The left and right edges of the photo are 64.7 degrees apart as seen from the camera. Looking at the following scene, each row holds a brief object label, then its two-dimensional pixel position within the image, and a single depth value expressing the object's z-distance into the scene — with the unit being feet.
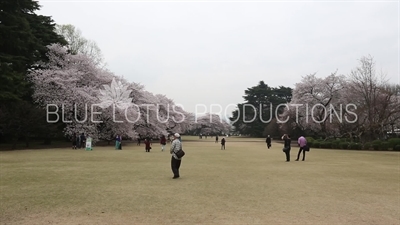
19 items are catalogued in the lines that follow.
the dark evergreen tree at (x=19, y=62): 81.35
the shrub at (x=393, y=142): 95.56
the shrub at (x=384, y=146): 97.19
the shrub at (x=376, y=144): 99.25
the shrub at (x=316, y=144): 115.11
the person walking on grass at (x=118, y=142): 91.67
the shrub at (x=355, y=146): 103.23
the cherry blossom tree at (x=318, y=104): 138.21
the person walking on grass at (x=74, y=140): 92.97
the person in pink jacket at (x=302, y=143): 58.24
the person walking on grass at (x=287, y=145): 55.65
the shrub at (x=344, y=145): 105.84
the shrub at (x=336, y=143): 108.18
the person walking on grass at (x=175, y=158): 35.06
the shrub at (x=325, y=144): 111.39
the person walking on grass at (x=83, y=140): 100.45
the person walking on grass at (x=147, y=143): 81.36
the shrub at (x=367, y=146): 101.75
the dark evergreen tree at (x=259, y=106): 260.77
